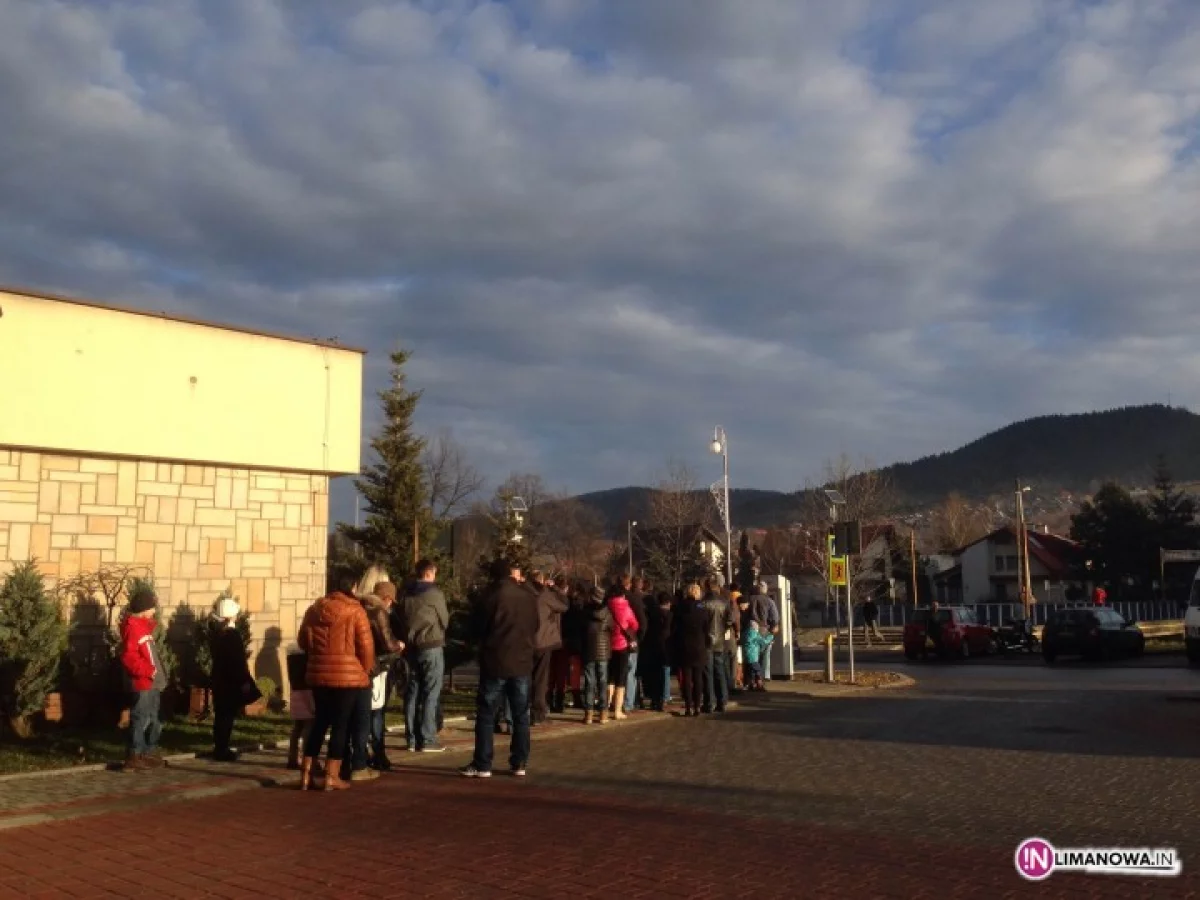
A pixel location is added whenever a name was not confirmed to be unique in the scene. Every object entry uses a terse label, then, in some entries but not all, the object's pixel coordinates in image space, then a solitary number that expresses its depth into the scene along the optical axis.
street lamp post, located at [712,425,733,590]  36.38
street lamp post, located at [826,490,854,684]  20.26
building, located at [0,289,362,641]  13.50
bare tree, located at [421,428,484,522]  56.06
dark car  31.55
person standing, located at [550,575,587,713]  14.95
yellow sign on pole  20.98
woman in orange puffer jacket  9.40
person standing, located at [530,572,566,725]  12.70
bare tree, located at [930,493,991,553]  110.38
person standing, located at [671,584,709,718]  15.17
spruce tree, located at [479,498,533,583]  23.62
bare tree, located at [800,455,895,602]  57.94
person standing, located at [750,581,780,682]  18.77
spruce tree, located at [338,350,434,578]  24.03
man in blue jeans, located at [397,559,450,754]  11.27
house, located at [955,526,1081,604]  82.94
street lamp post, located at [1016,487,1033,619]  50.02
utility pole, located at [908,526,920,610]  70.25
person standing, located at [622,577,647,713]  15.23
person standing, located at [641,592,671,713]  15.84
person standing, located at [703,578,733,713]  15.52
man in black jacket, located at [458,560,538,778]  10.07
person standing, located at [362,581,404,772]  10.13
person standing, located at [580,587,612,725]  14.12
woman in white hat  10.78
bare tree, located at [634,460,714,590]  54.72
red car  34.41
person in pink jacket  14.47
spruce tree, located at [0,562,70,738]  12.03
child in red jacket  10.32
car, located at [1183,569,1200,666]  27.64
